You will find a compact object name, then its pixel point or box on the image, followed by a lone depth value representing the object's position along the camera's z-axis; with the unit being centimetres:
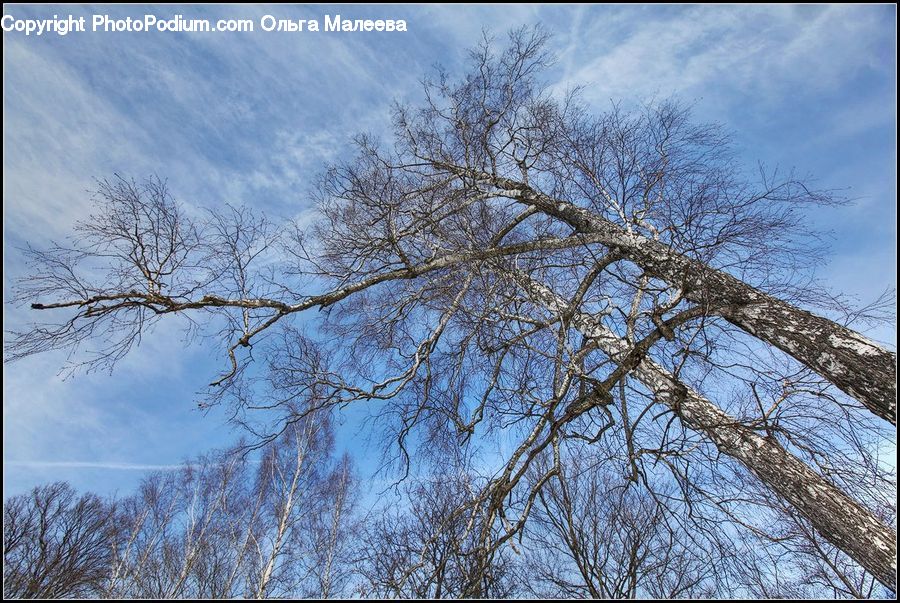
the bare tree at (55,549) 1471
